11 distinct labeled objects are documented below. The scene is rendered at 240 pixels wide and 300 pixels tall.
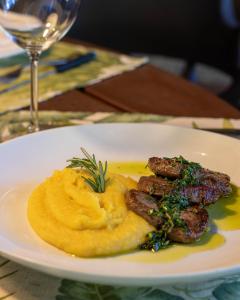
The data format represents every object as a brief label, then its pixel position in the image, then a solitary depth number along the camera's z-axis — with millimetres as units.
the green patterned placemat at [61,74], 1565
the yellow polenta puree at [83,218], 802
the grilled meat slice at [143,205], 854
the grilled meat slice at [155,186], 907
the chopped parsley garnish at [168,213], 831
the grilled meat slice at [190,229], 830
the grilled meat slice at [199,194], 900
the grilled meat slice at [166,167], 958
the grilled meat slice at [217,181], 950
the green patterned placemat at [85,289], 798
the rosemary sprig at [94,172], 930
